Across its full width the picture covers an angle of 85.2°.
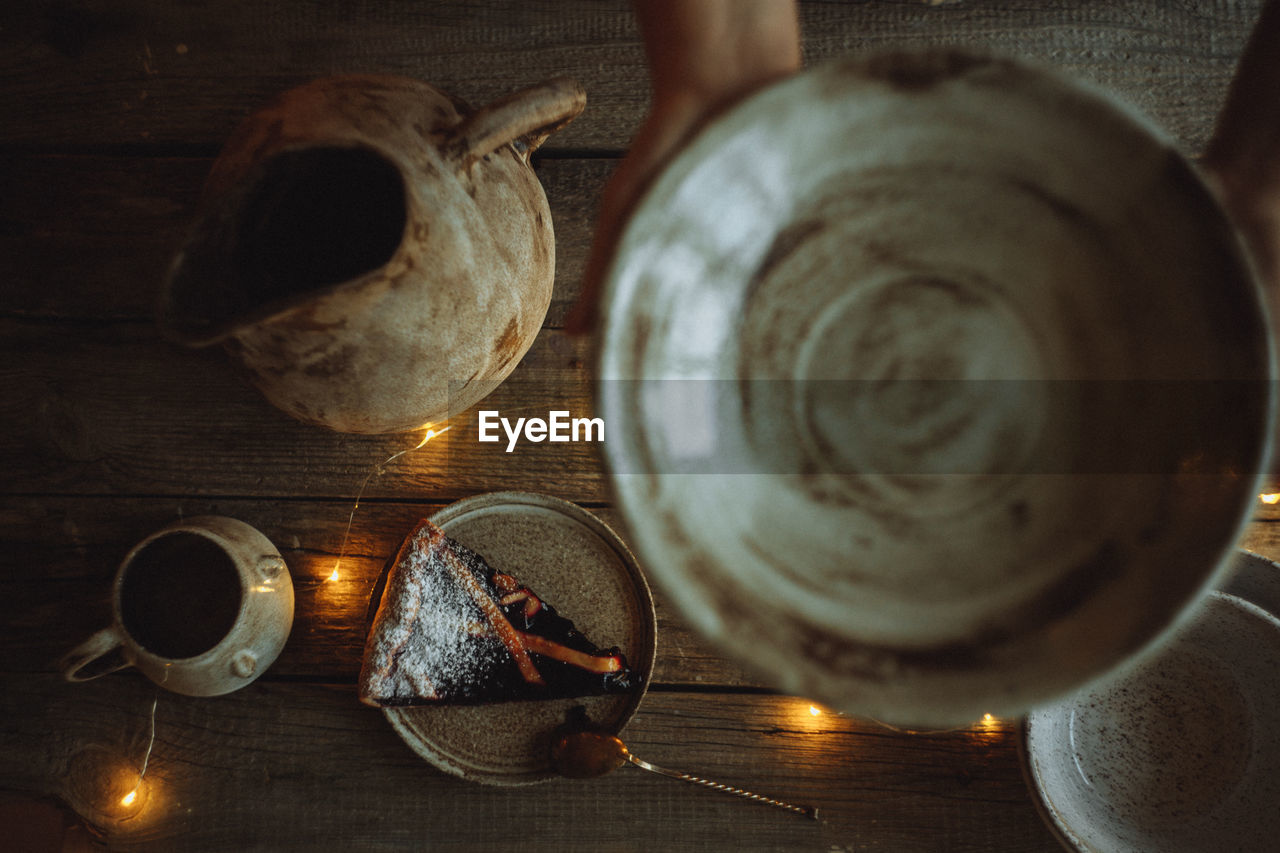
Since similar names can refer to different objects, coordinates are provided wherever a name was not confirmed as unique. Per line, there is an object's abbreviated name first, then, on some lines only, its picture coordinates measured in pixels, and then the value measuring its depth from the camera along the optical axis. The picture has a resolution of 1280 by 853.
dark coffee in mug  0.79
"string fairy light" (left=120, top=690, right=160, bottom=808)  0.92
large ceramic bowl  0.37
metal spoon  0.81
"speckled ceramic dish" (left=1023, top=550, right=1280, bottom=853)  0.77
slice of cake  0.81
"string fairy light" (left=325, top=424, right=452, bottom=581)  0.90
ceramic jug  0.52
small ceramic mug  0.75
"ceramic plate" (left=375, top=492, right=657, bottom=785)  0.84
